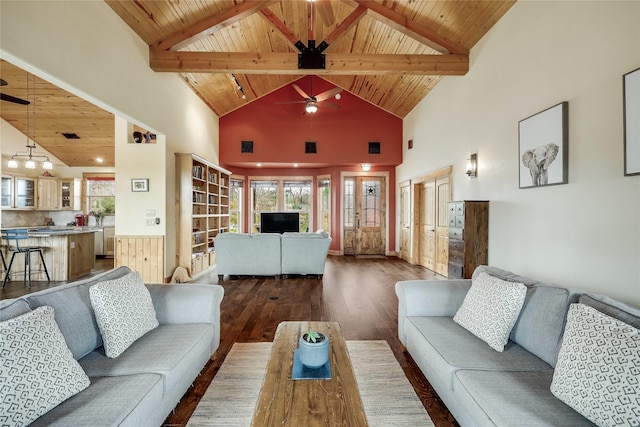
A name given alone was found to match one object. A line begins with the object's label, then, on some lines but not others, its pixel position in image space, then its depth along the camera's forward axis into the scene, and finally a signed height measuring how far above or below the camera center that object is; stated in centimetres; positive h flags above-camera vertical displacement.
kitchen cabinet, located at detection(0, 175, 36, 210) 655 +51
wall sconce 436 +73
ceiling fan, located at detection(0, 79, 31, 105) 396 +167
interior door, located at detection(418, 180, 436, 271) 605 -30
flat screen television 754 -25
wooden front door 832 -8
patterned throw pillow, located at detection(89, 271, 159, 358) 168 -64
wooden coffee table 117 -87
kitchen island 503 -77
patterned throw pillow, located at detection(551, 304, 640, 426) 110 -69
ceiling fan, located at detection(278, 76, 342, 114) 592 +244
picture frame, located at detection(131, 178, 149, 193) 457 +46
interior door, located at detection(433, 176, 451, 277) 550 -23
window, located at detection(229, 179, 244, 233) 849 +21
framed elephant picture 267 +68
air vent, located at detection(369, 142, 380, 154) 779 +180
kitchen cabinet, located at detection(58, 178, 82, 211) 753 +52
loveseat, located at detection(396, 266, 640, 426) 120 -88
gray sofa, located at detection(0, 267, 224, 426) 125 -86
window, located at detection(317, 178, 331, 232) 852 +27
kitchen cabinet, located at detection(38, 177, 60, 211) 718 +50
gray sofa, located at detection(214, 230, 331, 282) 516 -77
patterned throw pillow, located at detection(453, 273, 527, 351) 182 -67
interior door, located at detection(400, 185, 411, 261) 722 -26
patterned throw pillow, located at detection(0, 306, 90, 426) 110 -68
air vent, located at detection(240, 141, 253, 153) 765 +183
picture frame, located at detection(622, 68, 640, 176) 202 +67
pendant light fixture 544 +131
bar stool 462 -60
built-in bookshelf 509 +10
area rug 176 -129
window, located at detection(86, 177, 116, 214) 775 +53
